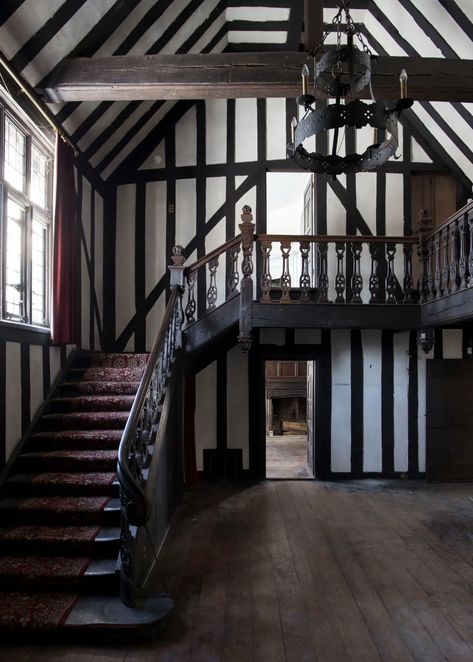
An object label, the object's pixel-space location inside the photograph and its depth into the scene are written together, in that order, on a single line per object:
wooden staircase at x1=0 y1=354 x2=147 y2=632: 3.16
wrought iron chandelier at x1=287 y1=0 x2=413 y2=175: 2.55
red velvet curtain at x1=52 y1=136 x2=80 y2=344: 4.95
